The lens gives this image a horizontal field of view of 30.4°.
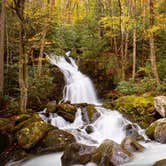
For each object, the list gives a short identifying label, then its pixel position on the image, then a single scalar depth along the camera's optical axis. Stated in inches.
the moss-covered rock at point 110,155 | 308.0
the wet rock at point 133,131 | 447.5
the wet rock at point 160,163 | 297.9
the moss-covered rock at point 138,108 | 512.7
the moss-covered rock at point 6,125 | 431.2
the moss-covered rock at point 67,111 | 503.5
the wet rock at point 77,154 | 322.0
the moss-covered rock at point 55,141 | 405.4
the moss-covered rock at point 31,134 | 402.6
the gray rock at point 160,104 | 497.1
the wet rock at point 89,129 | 468.6
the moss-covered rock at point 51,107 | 521.2
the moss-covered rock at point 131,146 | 353.5
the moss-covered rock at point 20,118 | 456.0
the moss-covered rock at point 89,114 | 508.4
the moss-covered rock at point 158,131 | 420.5
